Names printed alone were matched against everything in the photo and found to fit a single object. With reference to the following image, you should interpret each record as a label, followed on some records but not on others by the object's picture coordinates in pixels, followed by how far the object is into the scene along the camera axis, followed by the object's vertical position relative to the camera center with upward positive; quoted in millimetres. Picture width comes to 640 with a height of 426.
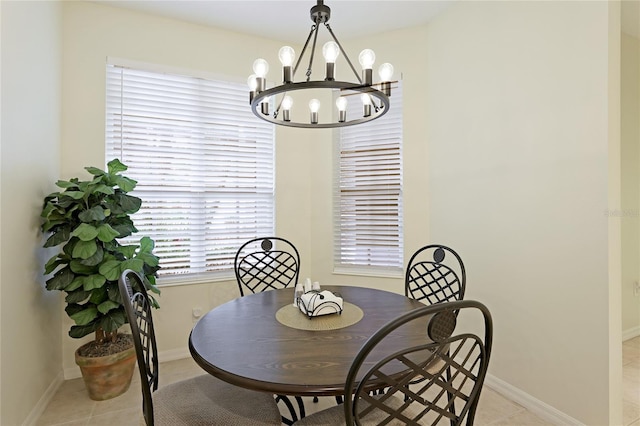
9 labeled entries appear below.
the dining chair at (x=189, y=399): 1320 -785
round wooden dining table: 1162 -543
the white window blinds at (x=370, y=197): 3248 +186
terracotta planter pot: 2314 -1087
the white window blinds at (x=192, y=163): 2896 +482
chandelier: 1538 +671
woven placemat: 1645 -526
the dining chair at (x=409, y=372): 960 -514
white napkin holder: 1761 -465
